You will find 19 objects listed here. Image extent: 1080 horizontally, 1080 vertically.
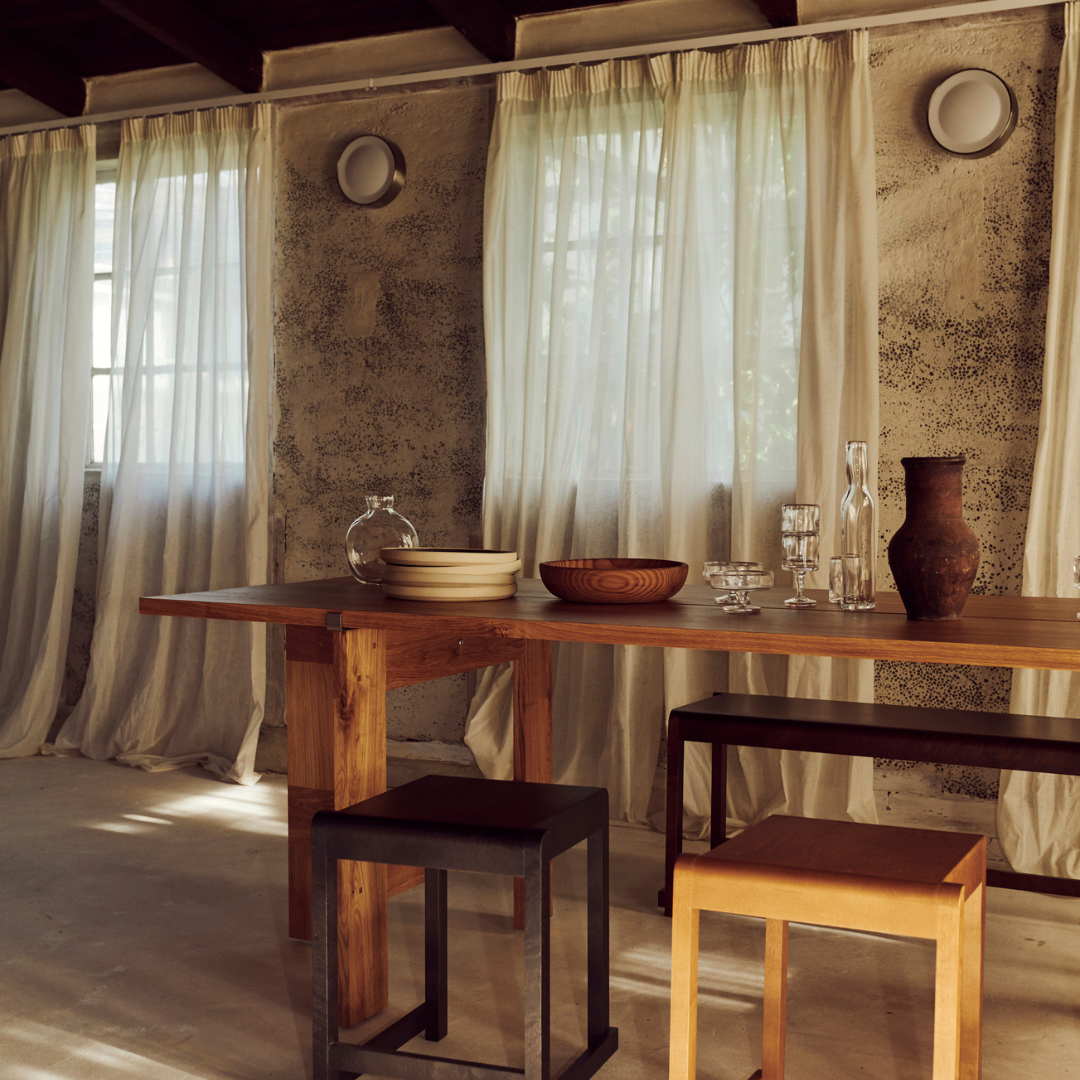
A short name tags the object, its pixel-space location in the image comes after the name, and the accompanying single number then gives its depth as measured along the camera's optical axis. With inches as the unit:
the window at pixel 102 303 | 180.5
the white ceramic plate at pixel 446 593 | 80.5
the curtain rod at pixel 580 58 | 127.6
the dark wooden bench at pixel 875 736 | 88.5
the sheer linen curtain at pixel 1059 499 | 121.3
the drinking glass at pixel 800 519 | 78.5
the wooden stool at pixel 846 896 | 51.3
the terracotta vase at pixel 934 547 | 70.1
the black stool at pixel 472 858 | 63.2
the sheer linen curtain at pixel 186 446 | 162.4
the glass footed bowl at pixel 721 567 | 77.2
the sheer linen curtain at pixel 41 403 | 174.1
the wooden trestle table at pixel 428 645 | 61.9
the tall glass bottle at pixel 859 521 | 77.3
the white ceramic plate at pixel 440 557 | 80.5
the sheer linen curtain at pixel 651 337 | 133.7
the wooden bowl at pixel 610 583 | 78.2
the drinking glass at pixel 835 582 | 79.6
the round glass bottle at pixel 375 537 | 92.8
